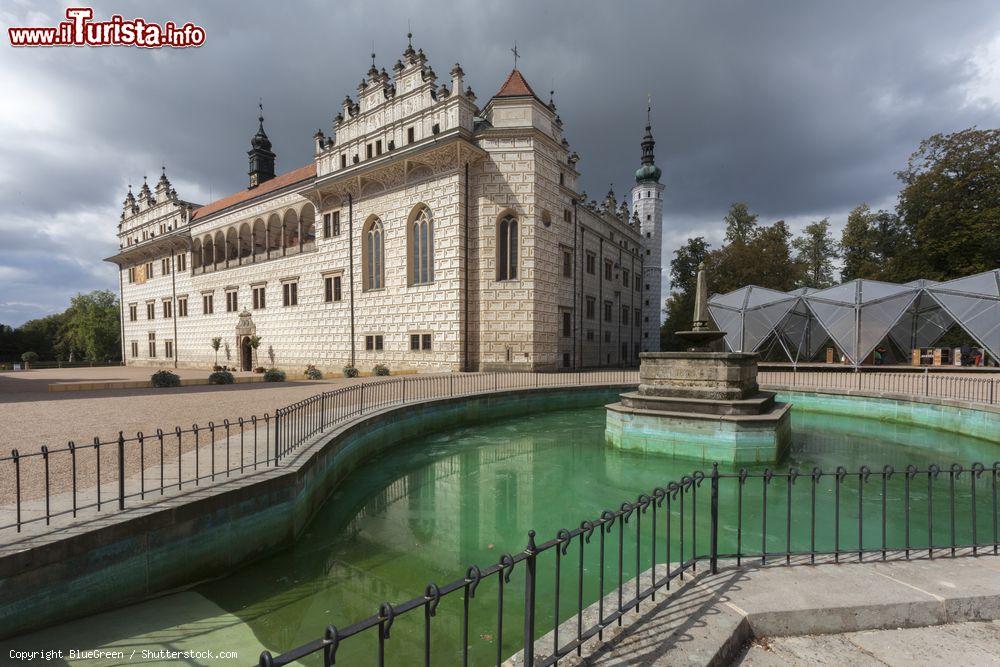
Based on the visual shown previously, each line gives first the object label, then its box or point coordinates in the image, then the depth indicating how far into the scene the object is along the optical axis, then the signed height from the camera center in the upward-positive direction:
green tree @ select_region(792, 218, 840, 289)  38.96 +7.06
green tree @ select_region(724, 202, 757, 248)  41.31 +10.51
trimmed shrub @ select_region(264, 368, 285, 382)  21.38 -1.87
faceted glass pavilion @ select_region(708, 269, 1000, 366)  20.34 +0.97
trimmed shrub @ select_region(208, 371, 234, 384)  19.52 -1.79
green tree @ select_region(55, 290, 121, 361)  49.12 +0.75
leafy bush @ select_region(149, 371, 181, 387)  16.89 -1.58
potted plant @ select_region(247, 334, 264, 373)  29.22 -0.28
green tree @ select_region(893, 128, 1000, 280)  26.02 +7.71
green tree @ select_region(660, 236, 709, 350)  42.56 +5.12
